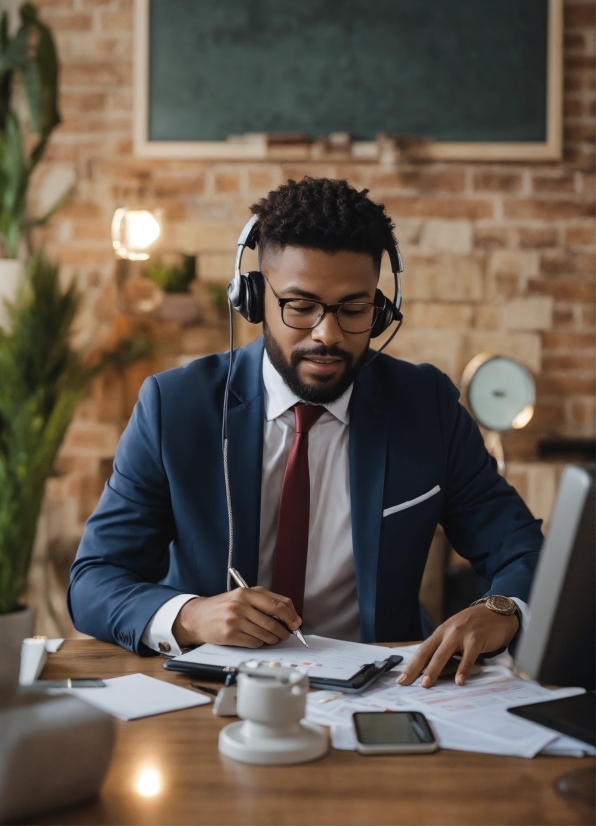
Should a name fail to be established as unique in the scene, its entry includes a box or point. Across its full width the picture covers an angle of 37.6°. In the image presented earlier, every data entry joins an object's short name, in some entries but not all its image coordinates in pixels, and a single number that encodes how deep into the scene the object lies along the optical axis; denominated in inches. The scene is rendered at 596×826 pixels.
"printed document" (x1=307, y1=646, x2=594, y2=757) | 36.1
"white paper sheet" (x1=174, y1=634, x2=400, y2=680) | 44.3
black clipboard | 41.7
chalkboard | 116.2
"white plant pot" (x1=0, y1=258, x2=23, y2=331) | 87.1
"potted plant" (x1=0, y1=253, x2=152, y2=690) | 28.9
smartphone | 35.3
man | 59.6
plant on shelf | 118.3
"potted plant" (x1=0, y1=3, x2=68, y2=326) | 78.6
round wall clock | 111.4
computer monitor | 31.5
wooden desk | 30.2
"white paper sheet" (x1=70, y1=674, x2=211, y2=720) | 39.8
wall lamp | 116.4
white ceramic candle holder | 33.8
